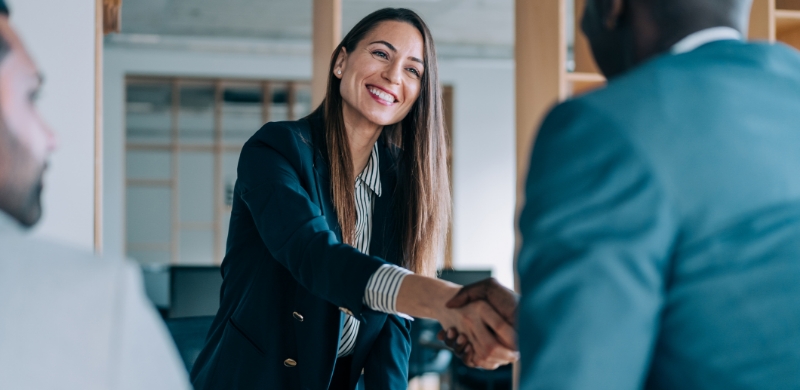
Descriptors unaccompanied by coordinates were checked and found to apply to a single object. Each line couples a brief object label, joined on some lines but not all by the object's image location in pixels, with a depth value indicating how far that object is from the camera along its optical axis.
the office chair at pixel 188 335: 1.92
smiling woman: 1.22
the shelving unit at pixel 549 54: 3.29
